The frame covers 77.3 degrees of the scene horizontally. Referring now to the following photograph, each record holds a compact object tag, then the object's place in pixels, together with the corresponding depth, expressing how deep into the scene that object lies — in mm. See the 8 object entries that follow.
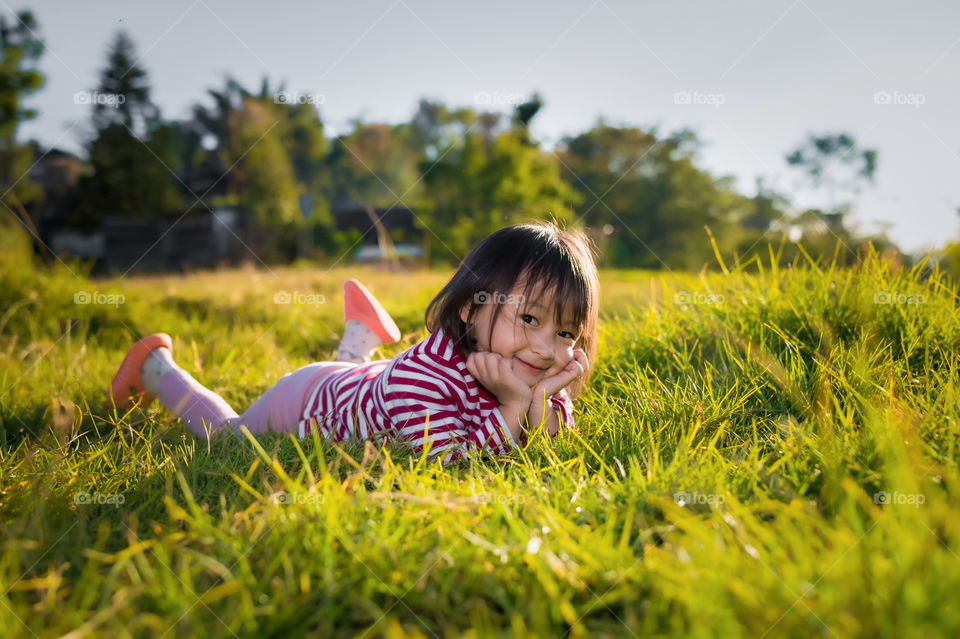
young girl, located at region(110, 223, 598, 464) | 2342
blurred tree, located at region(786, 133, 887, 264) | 32781
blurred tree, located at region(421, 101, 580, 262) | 26922
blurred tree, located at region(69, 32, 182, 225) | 26000
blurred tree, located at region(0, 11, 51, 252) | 21516
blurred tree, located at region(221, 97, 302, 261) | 30719
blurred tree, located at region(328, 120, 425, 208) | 42062
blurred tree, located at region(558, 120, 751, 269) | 32688
